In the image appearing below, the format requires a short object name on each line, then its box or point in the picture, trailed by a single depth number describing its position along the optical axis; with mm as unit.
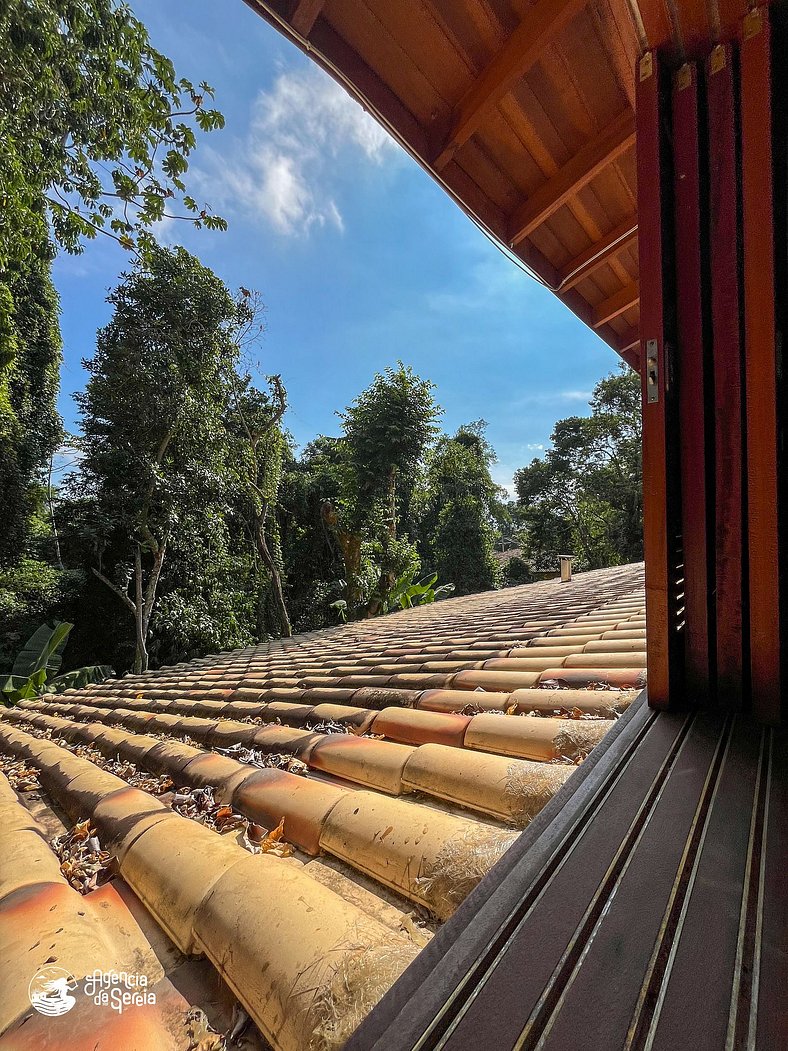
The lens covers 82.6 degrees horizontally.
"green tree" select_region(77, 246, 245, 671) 9508
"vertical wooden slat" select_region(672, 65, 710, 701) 1162
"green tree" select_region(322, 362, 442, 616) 11477
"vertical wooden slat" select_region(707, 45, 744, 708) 1123
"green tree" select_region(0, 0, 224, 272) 3193
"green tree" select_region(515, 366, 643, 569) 18297
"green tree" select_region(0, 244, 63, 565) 10391
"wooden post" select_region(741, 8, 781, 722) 1057
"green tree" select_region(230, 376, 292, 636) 11305
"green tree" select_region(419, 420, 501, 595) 16438
